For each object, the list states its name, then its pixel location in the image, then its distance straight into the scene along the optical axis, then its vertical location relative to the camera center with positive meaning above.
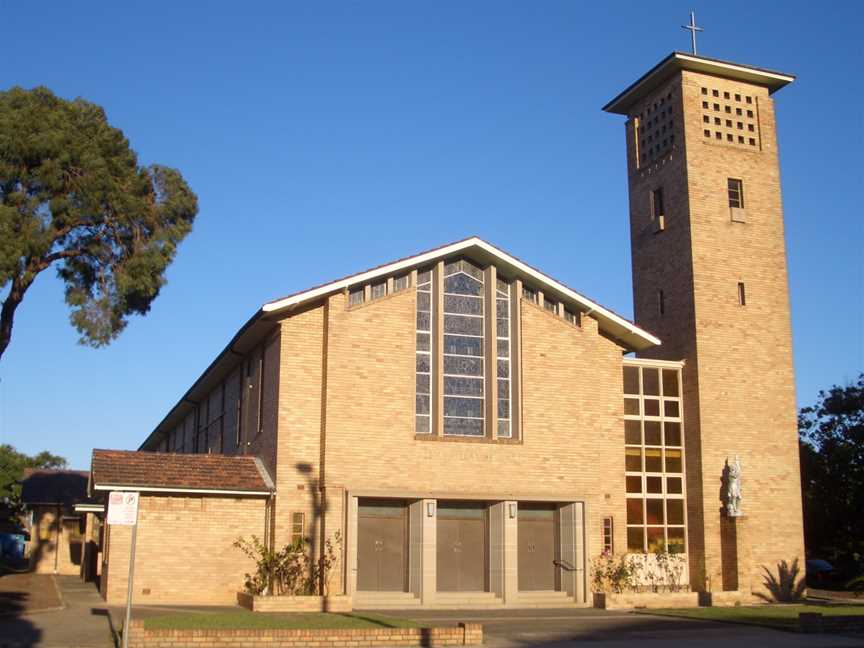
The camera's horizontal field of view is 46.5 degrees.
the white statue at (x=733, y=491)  29.98 +1.22
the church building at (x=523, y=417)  26.67 +3.24
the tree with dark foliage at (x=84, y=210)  28.58 +9.37
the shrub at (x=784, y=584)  30.20 -1.52
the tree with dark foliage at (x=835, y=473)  45.25 +2.77
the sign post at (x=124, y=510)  15.44 +0.25
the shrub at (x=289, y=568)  25.50 -1.00
